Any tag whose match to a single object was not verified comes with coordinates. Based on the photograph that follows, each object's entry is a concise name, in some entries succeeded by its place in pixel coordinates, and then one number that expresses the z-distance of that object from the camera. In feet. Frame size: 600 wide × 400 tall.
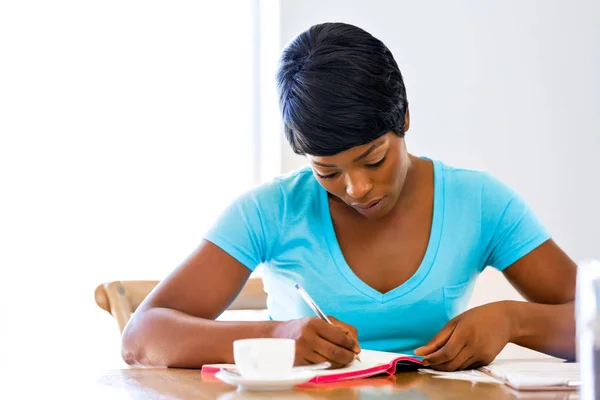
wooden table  6.80
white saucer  6.78
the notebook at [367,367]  7.12
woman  7.71
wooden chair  8.69
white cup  6.81
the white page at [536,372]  6.95
